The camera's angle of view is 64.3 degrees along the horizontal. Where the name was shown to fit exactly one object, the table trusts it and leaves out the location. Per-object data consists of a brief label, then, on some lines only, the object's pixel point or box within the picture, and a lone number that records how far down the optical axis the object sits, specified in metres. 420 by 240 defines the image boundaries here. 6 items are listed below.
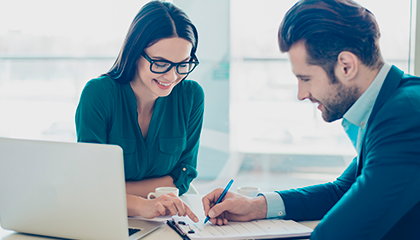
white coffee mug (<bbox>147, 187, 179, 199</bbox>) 1.17
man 0.76
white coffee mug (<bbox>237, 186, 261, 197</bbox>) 1.19
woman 1.42
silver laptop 0.83
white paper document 0.93
